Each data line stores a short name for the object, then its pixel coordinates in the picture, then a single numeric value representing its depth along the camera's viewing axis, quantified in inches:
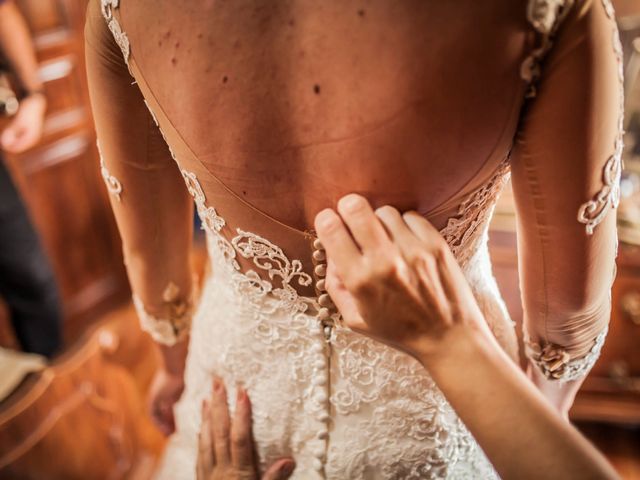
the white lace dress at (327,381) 26.0
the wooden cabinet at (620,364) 59.3
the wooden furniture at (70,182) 78.0
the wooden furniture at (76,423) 45.6
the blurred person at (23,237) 65.9
